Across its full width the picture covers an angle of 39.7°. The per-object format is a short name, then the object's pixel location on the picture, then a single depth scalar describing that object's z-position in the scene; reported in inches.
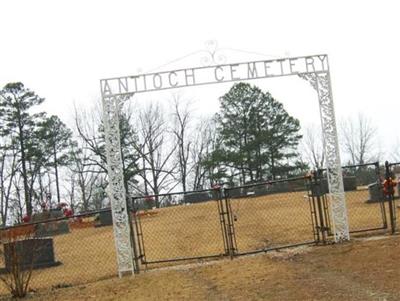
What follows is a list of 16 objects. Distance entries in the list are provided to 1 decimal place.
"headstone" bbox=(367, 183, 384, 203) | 802.7
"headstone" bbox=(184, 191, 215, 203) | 1327.5
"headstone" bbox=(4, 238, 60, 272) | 408.8
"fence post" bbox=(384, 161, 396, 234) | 462.0
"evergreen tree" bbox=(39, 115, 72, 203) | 1811.0
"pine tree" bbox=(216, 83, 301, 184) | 1834.4
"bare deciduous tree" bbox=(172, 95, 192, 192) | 2090.3
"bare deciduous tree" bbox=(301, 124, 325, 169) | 2385.5
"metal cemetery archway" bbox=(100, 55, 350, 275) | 426.6
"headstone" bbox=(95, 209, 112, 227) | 1002.1
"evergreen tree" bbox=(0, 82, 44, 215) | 1696.6
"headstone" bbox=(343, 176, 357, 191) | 1110.4
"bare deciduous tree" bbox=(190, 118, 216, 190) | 2139.5
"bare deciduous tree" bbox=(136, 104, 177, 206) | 2003.0
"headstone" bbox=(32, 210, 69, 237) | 981.1
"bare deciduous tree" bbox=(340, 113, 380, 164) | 2463.1
